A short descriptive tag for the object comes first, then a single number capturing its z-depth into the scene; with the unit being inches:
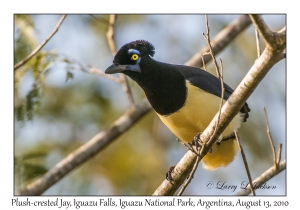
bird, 458.9
